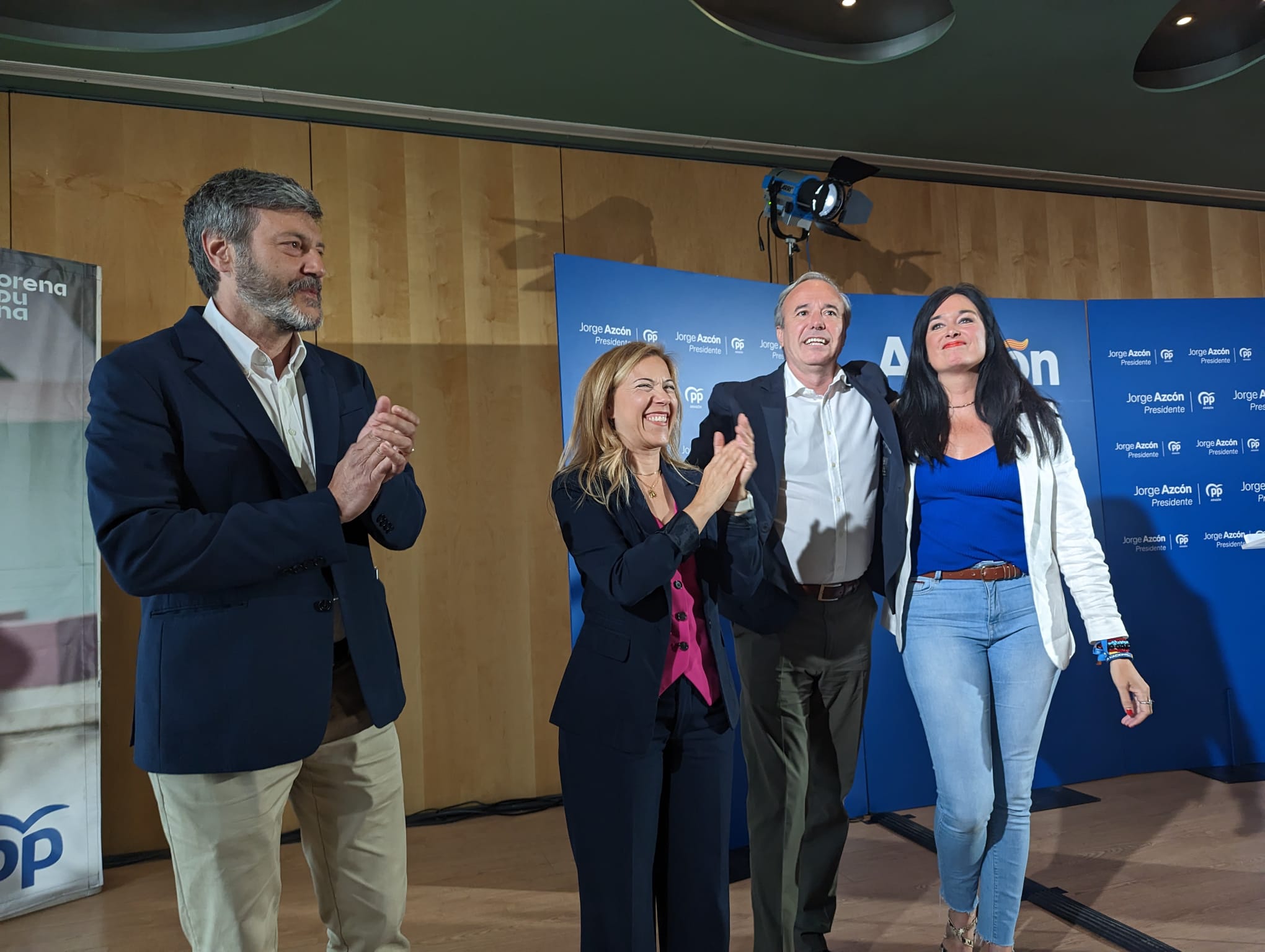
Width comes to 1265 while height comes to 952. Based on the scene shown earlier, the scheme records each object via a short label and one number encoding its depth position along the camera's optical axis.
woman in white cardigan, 2.24
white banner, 3.17
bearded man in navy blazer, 1.46
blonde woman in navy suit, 1.84
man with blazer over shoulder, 2.34
